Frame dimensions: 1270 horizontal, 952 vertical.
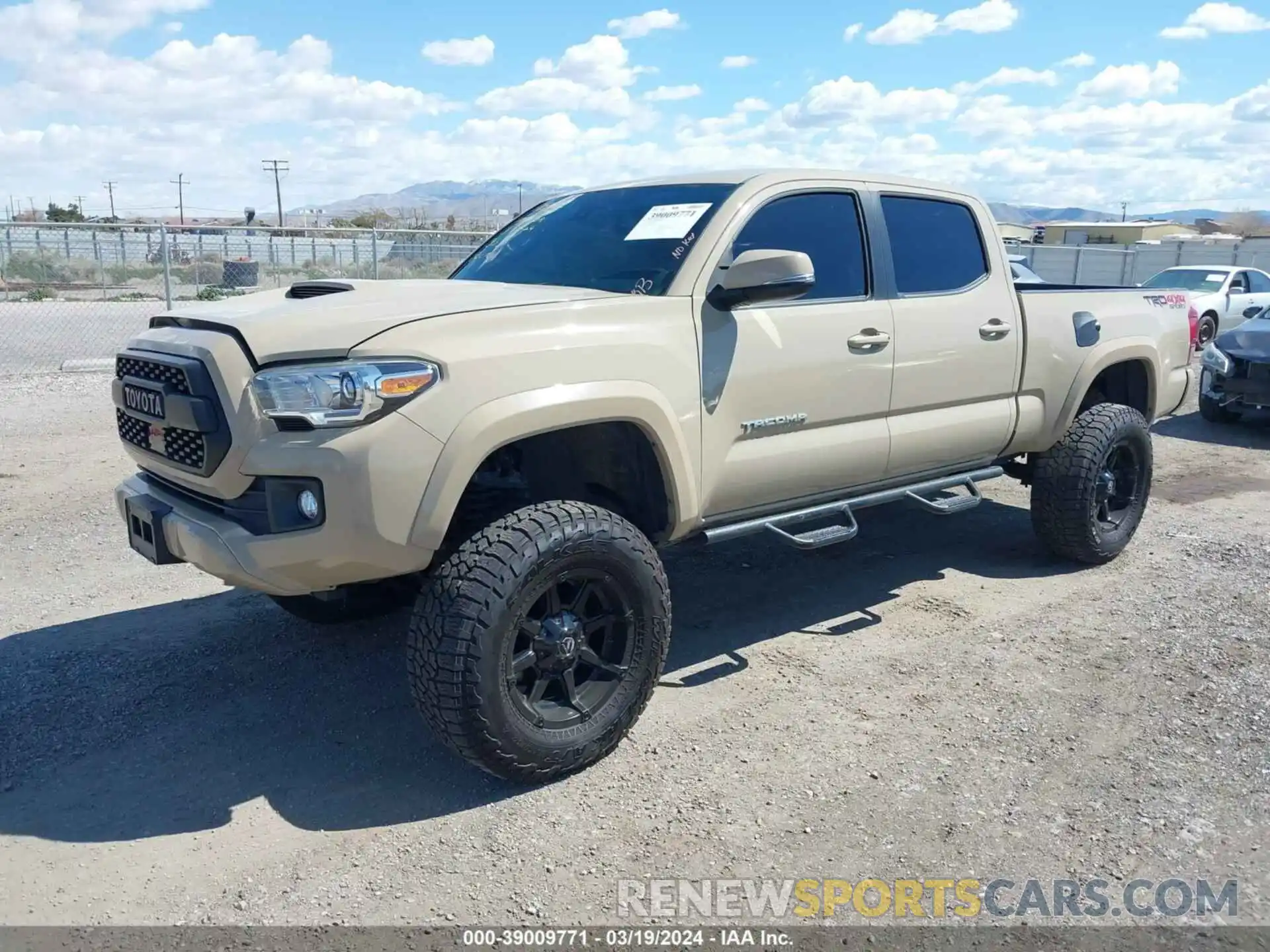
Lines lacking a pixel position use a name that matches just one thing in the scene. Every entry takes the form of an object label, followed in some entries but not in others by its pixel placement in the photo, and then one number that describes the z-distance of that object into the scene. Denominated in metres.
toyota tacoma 3.12
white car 16.38
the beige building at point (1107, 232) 77.44
